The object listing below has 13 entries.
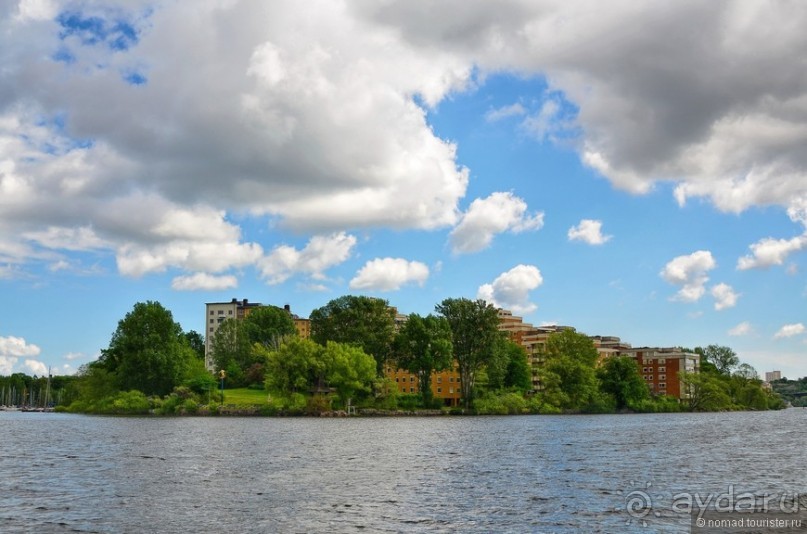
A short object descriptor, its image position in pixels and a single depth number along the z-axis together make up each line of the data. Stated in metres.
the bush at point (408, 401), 159.26
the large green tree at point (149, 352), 154.00
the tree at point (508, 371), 166.00
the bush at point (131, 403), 149.75
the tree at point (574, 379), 170.88
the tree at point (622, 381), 185.50
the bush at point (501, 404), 160.38
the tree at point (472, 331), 161.75
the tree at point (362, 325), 164.88
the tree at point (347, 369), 141.38
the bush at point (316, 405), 140.75
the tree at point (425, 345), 156.38
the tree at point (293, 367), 138.62
